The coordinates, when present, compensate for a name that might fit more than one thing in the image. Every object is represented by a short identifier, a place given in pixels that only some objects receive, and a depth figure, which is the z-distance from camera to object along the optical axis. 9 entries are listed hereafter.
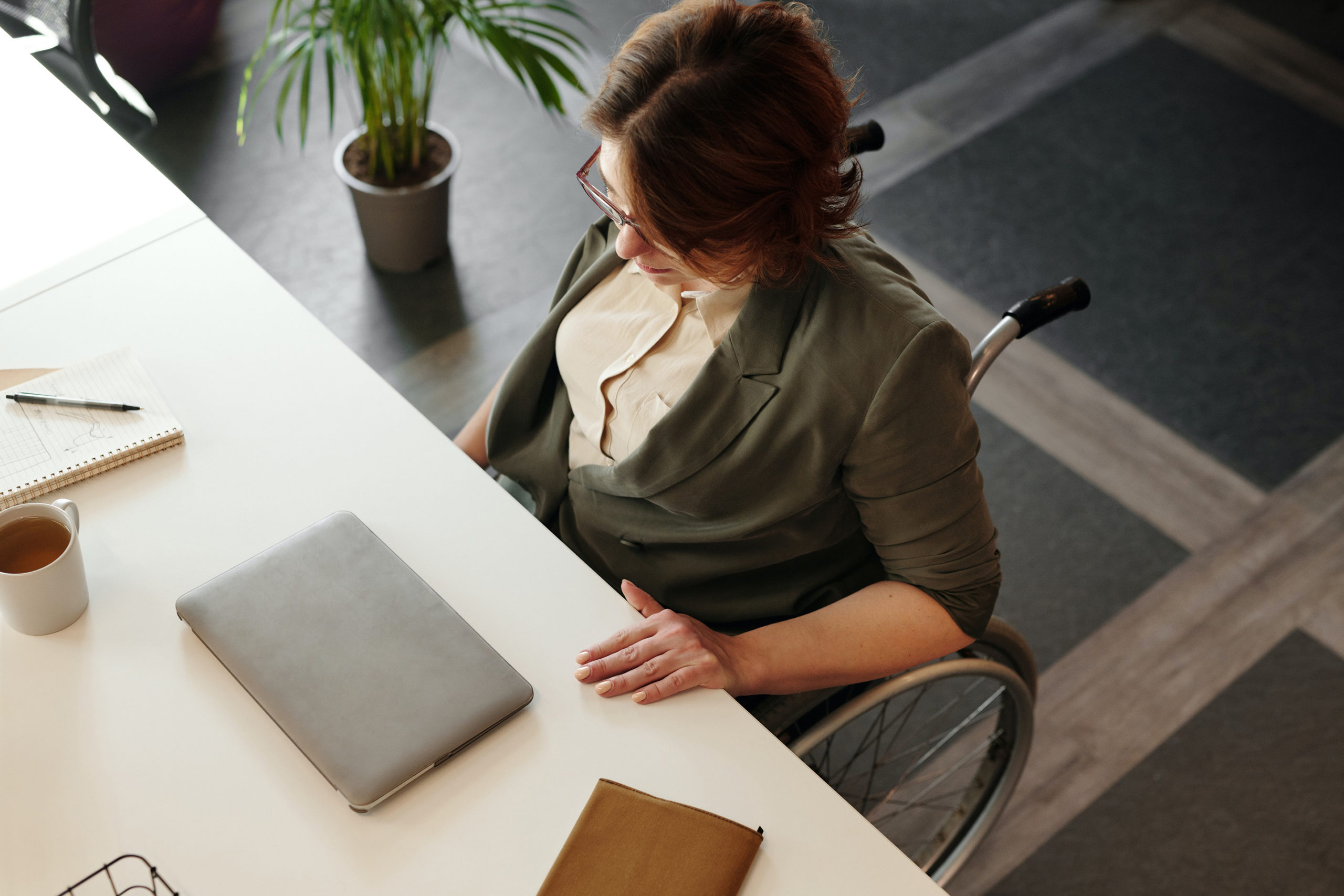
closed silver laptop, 0.92
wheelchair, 1.17
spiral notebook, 1.09
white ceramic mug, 0.94
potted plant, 1.99
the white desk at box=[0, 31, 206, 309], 1.31
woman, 0.96
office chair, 1.82
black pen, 1.14
